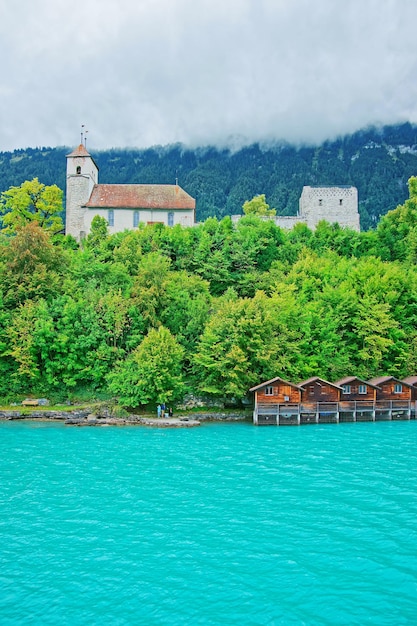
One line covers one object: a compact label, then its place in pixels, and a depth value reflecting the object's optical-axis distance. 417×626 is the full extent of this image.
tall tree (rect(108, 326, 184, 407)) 37.94
